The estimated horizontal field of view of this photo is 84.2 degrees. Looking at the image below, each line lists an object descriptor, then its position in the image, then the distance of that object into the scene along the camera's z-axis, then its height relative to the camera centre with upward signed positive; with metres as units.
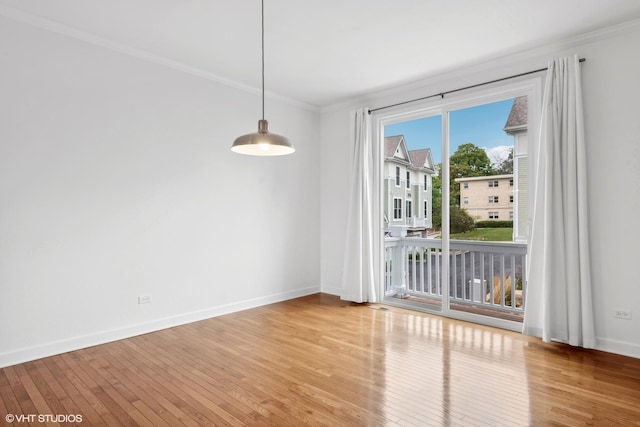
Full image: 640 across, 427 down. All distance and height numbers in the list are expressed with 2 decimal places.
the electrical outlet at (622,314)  3.17 -0.86
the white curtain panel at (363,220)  5.01 -0.01
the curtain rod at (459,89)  3.68 +1.56
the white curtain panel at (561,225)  3.28 -0.06
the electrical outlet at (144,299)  3.77 -0.84
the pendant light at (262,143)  2.51 +0.56
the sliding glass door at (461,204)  3.99 +0.19
